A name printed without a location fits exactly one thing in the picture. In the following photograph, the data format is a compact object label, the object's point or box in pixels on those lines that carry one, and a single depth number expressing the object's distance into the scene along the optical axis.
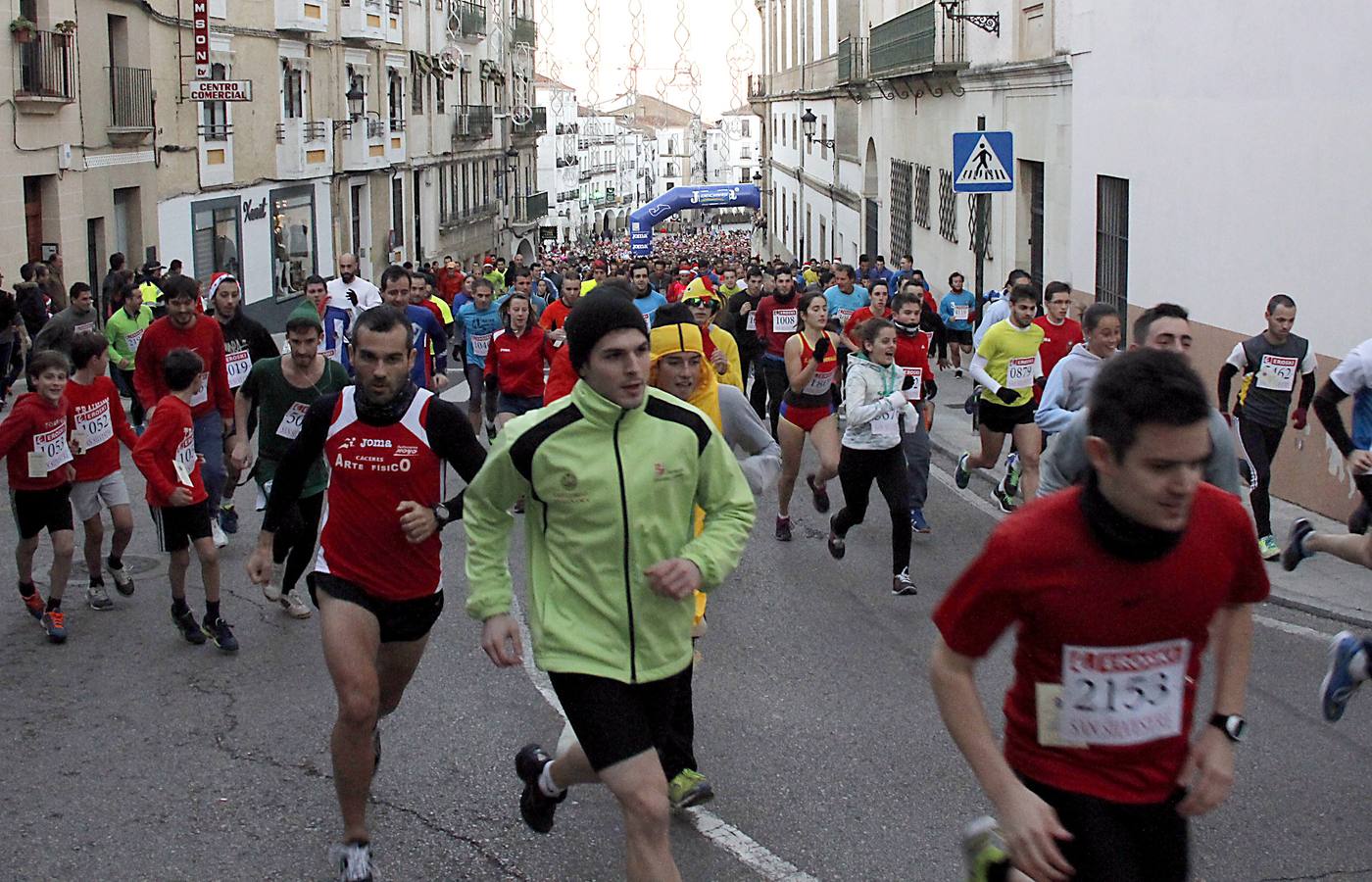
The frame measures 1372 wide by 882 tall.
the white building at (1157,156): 12.70
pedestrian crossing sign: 15.99
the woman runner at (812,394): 10.91
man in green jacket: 4.70
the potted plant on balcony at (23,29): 24.33
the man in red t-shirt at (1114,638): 3.34
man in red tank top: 5.66
